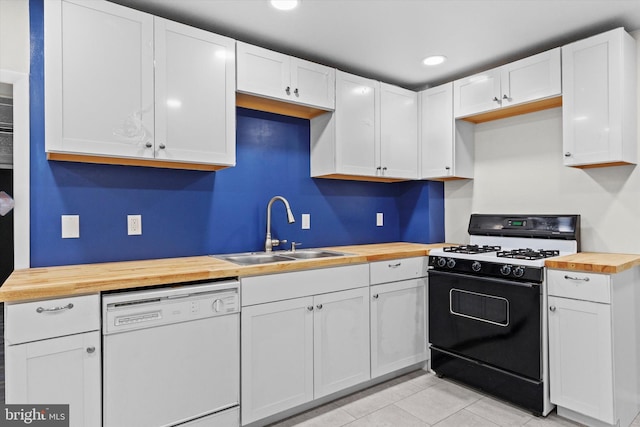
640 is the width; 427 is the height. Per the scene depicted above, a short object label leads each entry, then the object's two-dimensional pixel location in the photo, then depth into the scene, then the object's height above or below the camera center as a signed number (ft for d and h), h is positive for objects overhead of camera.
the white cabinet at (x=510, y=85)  8.51 +3.10
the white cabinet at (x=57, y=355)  4.91 -1.88
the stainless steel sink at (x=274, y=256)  8.20 -0.96
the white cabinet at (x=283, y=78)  7.98 +3.04
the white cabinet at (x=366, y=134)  9.57 +2.11
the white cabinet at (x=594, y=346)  6.79 -2.48
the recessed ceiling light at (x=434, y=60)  9.53 +3.89
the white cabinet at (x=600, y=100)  7.59 +2.31
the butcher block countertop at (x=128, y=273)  5.08 -0.92
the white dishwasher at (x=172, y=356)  5.60 -2.22
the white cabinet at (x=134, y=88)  6.15 +2.23
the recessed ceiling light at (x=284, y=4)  6.94 +3.86
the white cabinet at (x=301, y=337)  6.86 -2.40
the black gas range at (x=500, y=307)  7.47 -2.01
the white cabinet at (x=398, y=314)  8.70 -2.39
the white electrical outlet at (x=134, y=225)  7.58 -0.20
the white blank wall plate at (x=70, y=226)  6.92 -0.20
